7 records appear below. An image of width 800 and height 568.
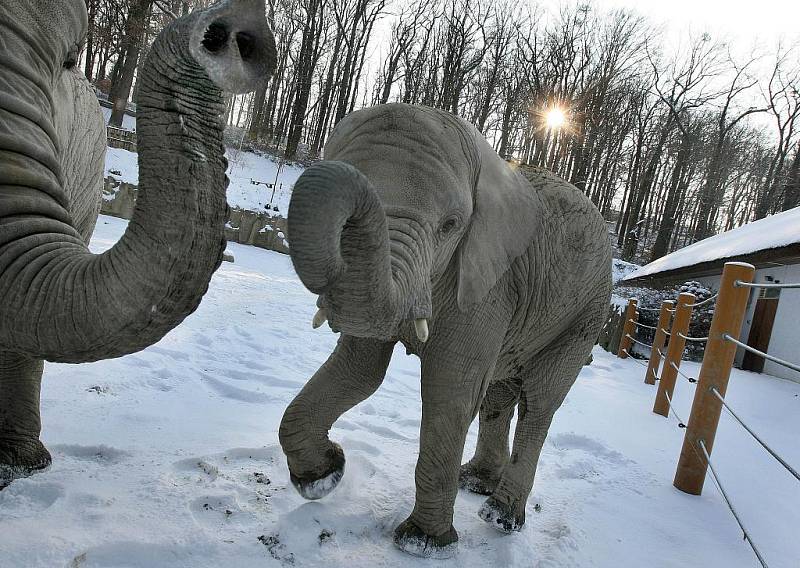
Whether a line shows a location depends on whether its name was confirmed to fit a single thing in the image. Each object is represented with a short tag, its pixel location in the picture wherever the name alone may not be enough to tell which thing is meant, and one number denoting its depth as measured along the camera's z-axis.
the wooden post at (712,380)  4.04
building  9.72
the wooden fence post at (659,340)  8.35
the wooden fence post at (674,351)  6.30
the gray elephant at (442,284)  1.78
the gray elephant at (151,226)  1.11
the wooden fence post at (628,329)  10.95
